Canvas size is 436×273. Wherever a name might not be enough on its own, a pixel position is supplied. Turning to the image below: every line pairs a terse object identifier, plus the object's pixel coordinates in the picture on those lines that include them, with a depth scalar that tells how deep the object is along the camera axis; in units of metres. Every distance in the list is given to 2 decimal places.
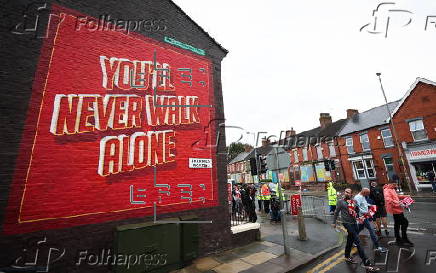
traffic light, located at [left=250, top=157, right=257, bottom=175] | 9.98
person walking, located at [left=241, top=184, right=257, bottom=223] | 9.94
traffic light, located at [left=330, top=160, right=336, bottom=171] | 21.11
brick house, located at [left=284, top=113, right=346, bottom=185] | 28.53
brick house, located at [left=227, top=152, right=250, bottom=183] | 47.43
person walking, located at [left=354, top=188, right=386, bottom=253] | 6.14
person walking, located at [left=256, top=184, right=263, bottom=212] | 15.57
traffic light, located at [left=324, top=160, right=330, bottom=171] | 21.37
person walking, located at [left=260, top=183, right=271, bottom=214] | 13.16
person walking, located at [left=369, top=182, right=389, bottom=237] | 7.72
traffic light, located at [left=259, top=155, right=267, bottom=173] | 9.40
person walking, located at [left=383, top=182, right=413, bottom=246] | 6.56
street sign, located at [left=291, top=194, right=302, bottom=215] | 10.88
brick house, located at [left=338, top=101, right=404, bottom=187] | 22.14
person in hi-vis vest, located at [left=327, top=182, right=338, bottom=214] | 11.46
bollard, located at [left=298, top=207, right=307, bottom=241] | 7.80
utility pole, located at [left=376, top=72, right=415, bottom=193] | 19.44
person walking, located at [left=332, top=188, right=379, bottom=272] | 5.59
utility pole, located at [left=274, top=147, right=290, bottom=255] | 6.50
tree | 59.93
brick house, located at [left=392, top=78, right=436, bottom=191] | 18.95
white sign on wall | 7.59
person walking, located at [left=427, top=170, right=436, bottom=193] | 17.42
